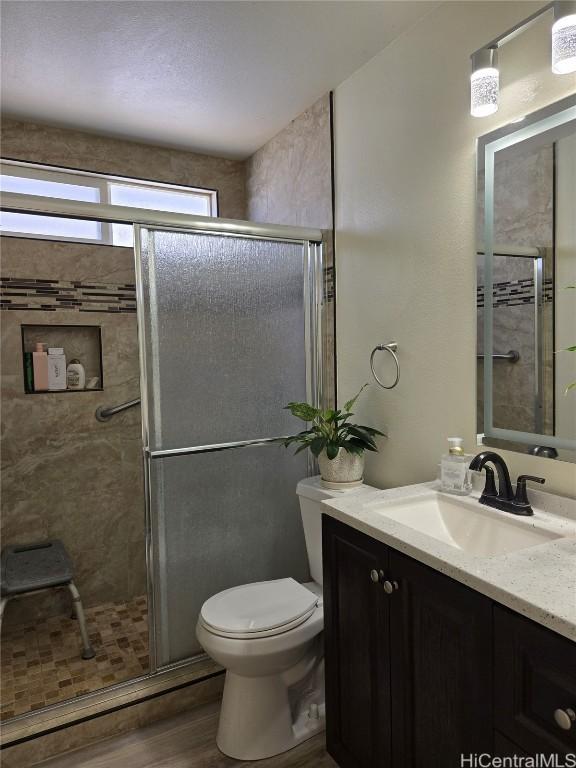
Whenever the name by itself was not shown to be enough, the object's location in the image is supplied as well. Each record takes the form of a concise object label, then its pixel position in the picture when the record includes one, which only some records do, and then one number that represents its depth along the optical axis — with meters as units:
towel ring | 2.09
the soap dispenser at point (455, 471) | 1.65
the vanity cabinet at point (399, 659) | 1.12
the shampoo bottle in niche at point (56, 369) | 2.76
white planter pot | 2.09
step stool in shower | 2.29
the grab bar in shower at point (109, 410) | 2.88
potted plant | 2.09
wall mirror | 1.45
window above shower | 2.68
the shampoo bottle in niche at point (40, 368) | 2.71
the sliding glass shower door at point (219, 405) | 2.10
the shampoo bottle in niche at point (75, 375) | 2.82
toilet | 1.77
